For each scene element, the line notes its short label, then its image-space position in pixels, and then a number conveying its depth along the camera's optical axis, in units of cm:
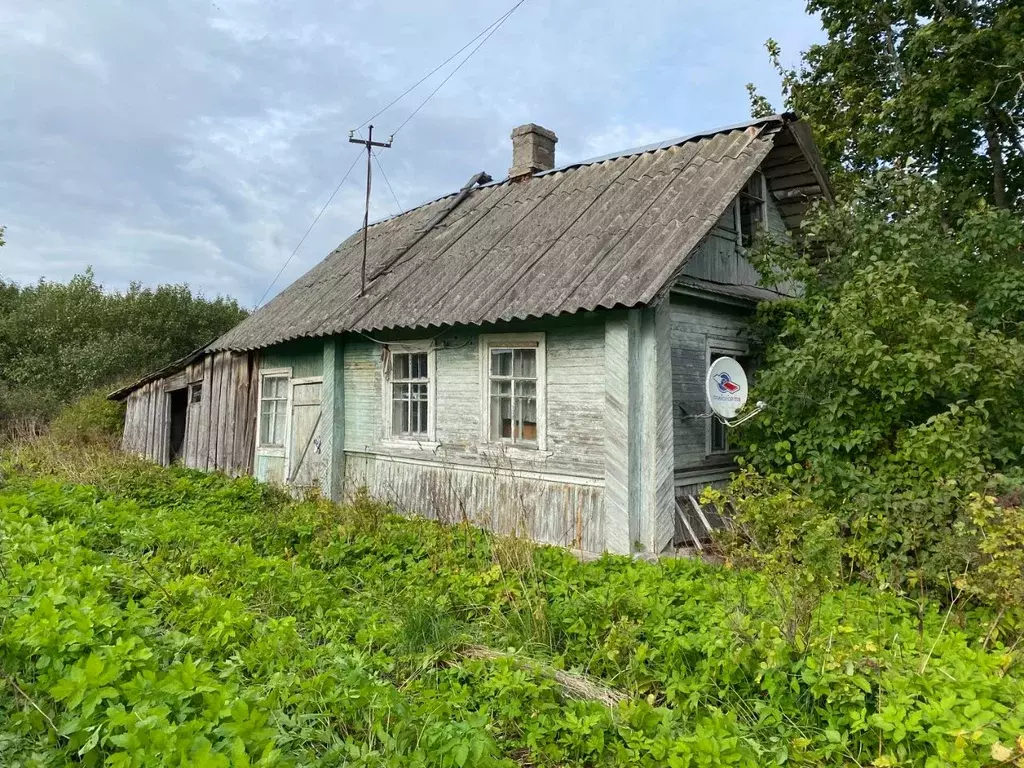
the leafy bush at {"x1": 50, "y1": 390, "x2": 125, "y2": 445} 1703
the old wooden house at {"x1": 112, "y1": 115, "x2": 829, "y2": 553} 650
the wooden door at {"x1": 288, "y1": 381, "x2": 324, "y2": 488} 1062
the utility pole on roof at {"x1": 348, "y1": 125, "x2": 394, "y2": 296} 1022
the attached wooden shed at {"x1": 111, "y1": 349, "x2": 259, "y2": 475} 1244
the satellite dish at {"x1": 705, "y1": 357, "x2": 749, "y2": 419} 668
